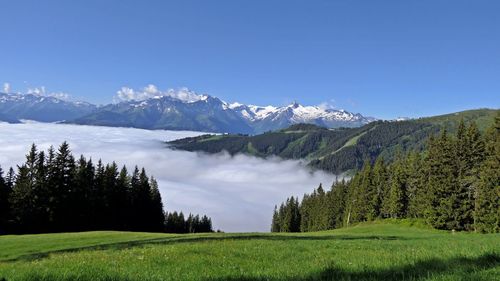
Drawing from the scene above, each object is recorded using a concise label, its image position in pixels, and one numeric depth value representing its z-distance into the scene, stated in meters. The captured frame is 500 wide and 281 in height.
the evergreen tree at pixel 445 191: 66.44
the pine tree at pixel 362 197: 105.90
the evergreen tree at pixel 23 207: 65.94
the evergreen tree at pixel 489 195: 58.34
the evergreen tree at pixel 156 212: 99.75
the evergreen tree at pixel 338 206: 131.88
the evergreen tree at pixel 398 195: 92.75
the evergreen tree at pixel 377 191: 102.44
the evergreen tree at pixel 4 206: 66.94
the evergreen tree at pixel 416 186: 79.81
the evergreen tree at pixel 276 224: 184.61
